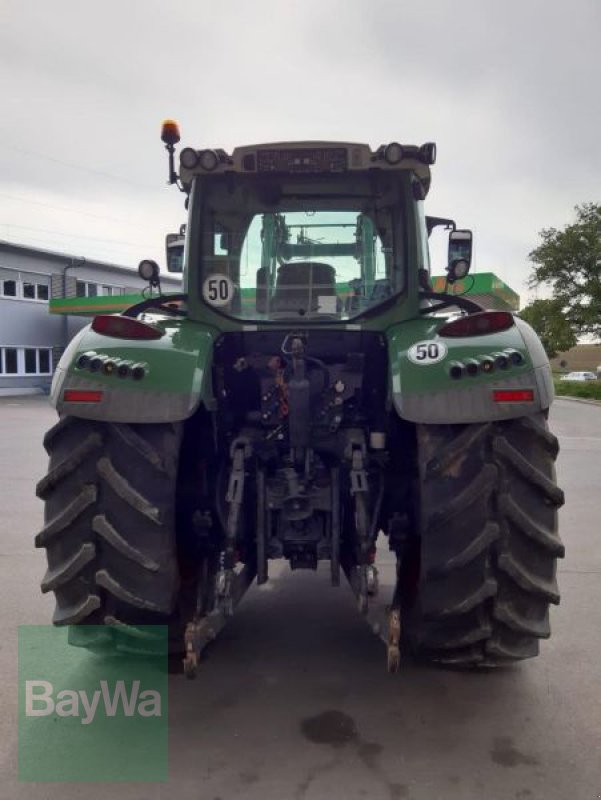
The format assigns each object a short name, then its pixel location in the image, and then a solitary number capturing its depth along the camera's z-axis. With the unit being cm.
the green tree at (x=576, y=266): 3809
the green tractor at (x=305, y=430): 301
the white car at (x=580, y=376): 5318
